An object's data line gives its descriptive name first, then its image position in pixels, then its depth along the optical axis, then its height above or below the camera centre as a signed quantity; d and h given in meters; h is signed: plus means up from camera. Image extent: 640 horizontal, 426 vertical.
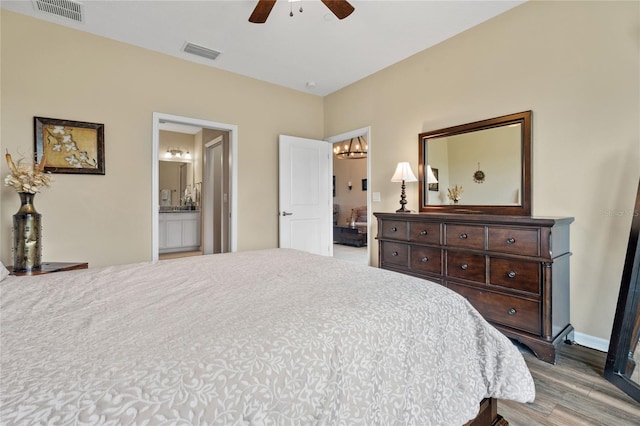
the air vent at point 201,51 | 3.26 +1.81
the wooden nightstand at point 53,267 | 2.37 -0.48
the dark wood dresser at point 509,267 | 2.06 -0.44
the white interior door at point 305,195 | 4.22 +0.24
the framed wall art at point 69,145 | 2.80 +0.64
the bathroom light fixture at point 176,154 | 6.81 +1.33
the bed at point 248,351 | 0.62 -0.36
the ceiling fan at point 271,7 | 2.11 +1.48
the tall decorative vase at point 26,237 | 2.41 -0.21
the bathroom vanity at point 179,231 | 6.10 -0.43
